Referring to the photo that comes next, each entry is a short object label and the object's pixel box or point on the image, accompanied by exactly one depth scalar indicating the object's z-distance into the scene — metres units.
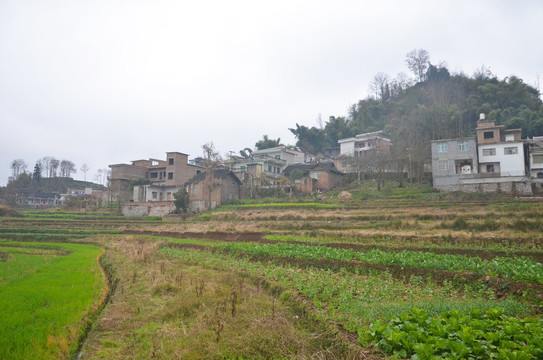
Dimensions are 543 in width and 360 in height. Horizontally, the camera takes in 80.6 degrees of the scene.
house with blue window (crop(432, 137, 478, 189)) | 43.09
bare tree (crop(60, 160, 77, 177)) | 99.99
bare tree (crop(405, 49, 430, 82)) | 83.56
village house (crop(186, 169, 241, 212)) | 47.09
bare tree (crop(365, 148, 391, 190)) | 46.21
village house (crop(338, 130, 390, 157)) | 61.06
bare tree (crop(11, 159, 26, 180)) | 98.06
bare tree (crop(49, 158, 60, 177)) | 95.75
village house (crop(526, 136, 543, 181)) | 41.12
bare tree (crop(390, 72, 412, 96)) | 82.20
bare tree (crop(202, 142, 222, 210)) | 47.00
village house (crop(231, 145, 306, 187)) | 53.95
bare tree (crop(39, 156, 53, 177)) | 96.06
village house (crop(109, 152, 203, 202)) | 55.81
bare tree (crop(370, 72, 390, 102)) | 87.07
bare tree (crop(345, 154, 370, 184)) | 49.94
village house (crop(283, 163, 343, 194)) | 48.97
